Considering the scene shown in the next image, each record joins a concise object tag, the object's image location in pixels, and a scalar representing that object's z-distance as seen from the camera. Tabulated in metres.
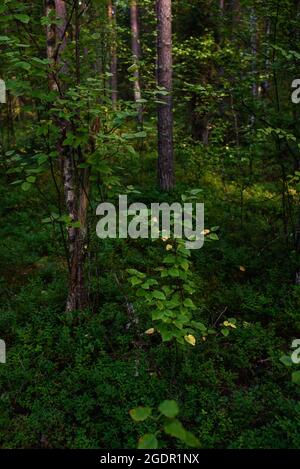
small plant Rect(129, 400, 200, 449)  2.27
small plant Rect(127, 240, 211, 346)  3.65
